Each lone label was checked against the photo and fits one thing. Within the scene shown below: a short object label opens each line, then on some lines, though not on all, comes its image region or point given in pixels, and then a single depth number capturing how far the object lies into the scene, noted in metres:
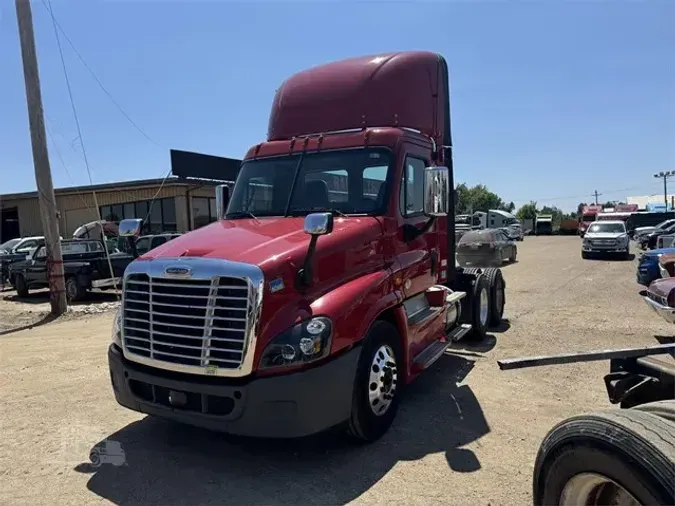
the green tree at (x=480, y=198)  93.50
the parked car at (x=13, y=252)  18.89
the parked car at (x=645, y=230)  29.09
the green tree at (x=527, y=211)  97.97
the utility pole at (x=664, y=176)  73.16
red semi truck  3.72
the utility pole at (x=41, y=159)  12.25
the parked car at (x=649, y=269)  8.65
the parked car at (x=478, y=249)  17.83
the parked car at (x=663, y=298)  4.67
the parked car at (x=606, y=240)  23.03
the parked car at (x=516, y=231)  45.26
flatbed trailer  2.11
